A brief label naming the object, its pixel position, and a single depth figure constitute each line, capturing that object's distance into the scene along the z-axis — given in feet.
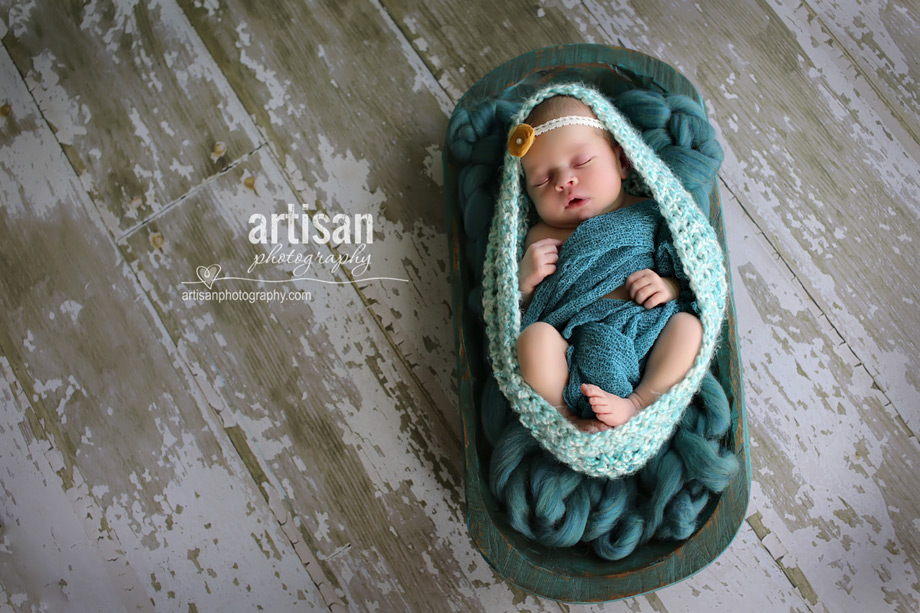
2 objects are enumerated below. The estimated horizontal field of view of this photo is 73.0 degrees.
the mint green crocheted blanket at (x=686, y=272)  2.69
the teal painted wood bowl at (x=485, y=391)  2.84
